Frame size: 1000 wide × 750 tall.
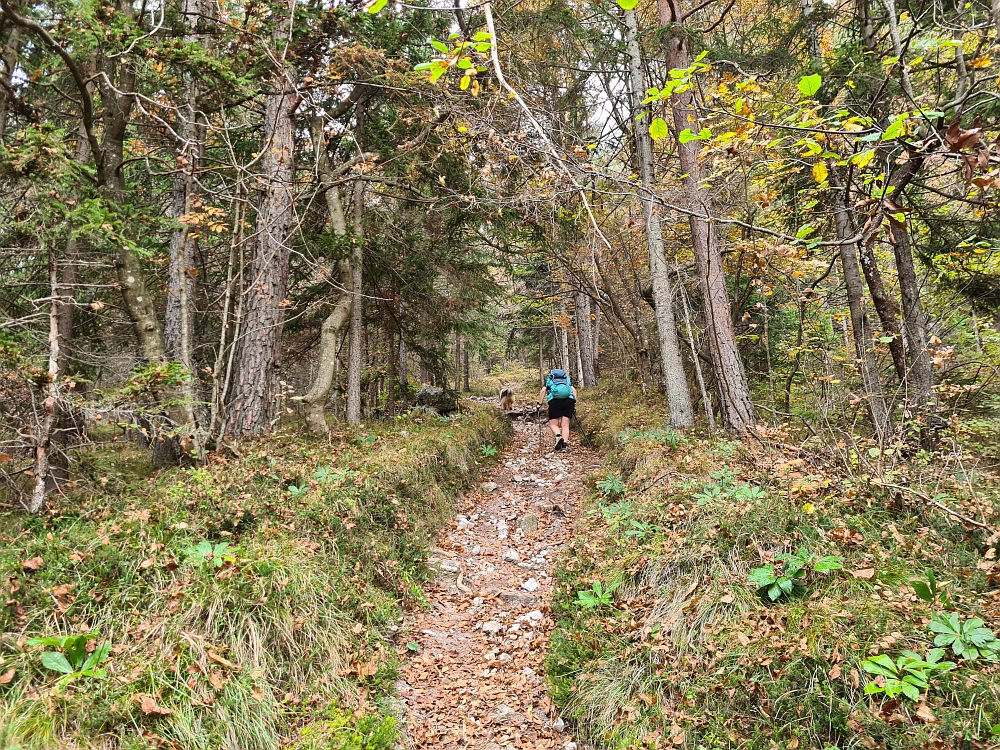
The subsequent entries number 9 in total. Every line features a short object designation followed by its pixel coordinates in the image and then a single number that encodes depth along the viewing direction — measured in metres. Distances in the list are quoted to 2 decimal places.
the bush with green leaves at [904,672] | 2.80
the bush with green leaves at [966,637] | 2.83
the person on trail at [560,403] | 11.70
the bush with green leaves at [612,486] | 7.19
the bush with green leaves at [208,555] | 4.14
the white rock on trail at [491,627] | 5.23
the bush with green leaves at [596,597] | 4.77
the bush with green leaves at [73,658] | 3.11
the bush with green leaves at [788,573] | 3.79
